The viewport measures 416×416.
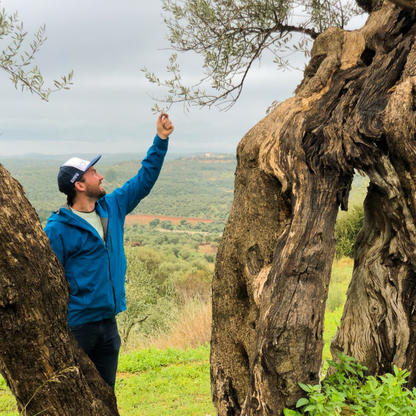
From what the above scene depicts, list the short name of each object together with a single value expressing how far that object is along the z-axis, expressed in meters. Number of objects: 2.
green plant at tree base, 3.36
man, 4.55
